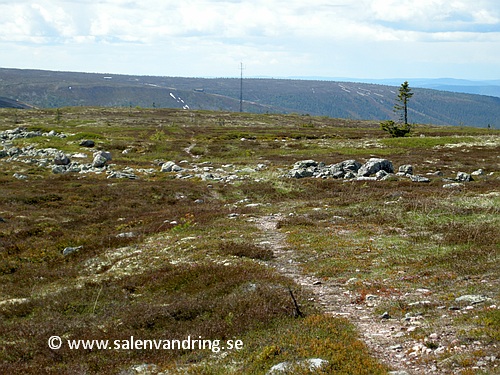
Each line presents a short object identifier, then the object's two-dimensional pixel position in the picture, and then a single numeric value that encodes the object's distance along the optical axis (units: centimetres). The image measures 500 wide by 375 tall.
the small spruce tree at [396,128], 9106
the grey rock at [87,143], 7725
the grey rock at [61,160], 6091
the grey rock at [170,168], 5579
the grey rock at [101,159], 5943
